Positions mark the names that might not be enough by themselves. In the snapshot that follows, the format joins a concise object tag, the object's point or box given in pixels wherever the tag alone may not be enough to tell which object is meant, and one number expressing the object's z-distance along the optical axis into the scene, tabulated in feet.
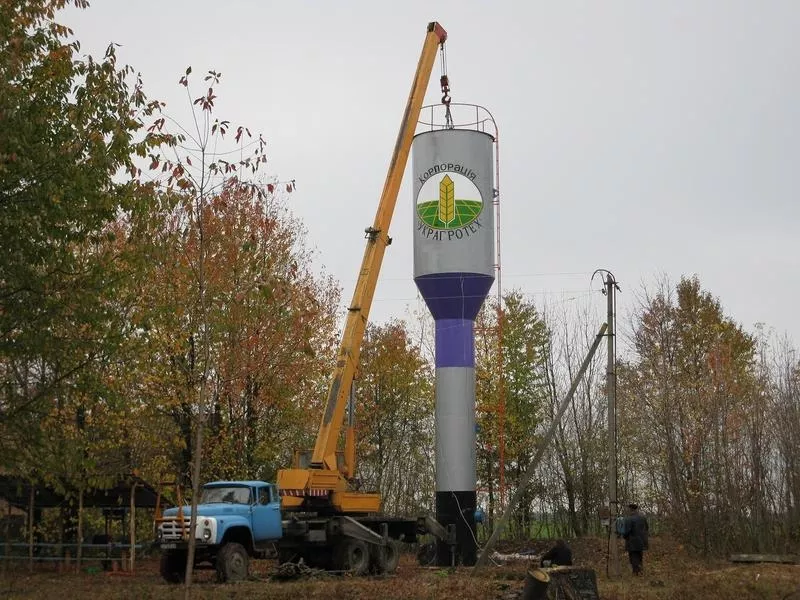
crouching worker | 64.44
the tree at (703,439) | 100.78
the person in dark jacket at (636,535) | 76.84
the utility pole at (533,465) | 72.79
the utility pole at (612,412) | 73.15
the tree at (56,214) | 46.85
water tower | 90.48
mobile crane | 73.36
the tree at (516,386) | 149.69
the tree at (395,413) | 155.84
